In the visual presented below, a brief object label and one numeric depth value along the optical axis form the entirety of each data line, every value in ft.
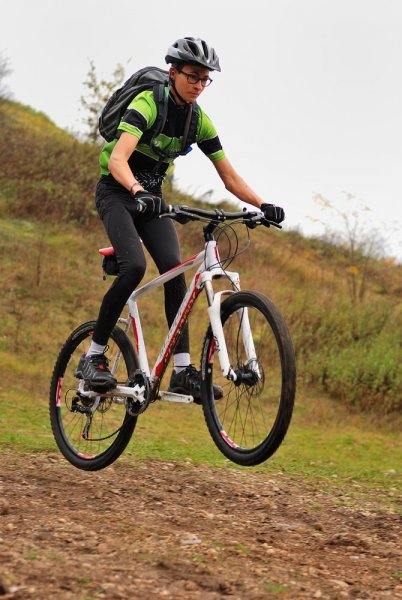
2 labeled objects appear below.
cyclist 37.06
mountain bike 34.14
